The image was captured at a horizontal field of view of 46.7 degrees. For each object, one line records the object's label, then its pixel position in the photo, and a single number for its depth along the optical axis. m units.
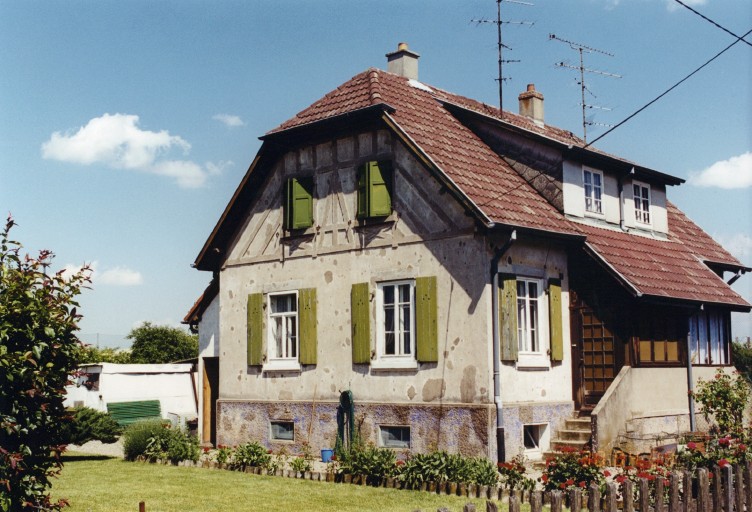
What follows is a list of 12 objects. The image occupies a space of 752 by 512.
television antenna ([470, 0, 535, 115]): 22.57
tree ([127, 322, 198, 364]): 38.38
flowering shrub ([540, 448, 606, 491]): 12.26
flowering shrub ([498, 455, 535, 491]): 13.24
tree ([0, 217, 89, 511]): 8.63
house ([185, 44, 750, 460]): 17.31
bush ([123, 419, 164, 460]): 19.20
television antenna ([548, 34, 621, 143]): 24.09
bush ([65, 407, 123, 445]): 20.80
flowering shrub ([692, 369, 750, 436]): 17.27
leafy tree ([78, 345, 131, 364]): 36.87
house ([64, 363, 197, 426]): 27.36
